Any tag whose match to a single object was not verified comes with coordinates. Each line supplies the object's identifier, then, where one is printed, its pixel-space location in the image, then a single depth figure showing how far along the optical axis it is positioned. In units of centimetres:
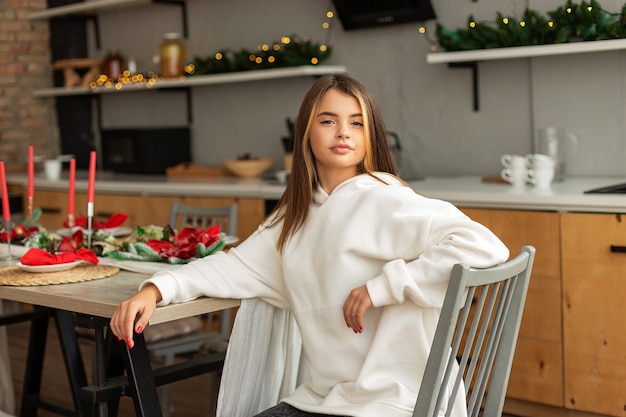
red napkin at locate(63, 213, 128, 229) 284
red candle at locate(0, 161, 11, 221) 246
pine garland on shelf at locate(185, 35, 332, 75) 423
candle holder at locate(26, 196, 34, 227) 272
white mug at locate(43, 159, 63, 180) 508
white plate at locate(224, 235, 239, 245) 255
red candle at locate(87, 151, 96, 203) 242
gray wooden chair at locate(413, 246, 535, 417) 146
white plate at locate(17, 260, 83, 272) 222
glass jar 484
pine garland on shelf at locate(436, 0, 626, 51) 325
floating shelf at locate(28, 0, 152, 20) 512
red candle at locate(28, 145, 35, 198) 263
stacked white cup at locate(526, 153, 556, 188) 320
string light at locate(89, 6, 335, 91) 427
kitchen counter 294
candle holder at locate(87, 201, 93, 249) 244
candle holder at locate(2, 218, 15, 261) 252
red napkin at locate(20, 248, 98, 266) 223
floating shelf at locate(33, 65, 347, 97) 417
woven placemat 214
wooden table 191
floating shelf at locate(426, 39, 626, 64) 319
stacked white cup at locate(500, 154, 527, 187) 326
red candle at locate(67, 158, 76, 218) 252
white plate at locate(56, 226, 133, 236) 282
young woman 167
